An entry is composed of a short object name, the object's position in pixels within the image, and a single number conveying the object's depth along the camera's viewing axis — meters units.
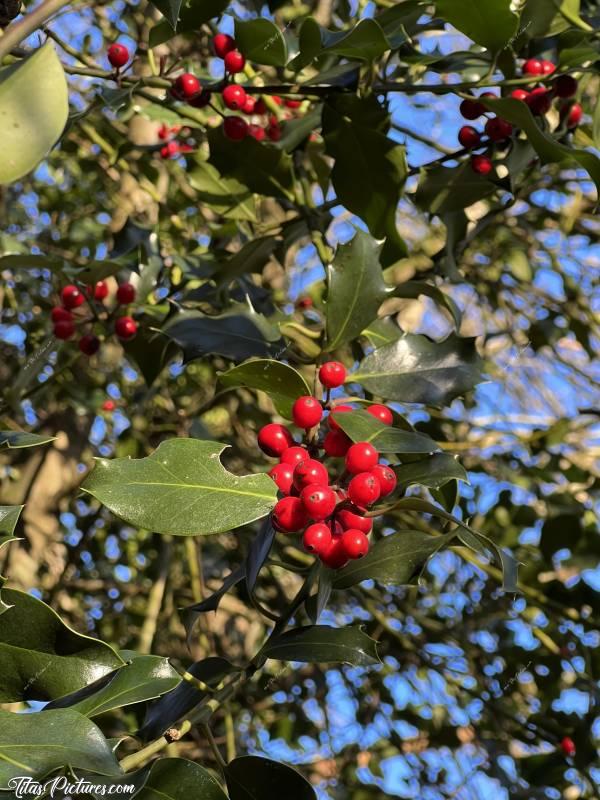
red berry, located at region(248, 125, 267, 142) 0.42
